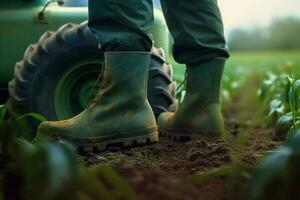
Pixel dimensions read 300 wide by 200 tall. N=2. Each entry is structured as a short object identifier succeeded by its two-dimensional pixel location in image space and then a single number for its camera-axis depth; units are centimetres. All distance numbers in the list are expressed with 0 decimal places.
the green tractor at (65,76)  366
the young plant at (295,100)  304
